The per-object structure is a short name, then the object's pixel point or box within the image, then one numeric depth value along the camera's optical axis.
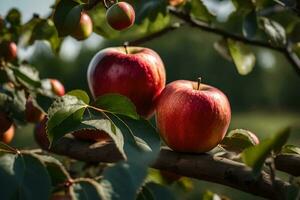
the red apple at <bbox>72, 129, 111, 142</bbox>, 1.16
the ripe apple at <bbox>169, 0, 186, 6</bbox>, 1.40
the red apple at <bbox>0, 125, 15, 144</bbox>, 1.30
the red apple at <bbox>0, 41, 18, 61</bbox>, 1.31
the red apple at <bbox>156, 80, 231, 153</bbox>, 1.14
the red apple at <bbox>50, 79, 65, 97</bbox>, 1.37
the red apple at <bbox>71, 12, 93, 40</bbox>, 1.24
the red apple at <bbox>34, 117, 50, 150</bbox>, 1.19
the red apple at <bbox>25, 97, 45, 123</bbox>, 1.27
